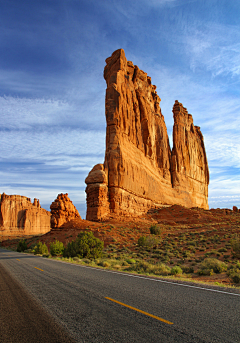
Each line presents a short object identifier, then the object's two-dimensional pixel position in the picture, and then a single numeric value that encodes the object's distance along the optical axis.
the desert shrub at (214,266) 12.57
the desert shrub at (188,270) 13.03
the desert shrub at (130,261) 16.26
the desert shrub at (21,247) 34.95
